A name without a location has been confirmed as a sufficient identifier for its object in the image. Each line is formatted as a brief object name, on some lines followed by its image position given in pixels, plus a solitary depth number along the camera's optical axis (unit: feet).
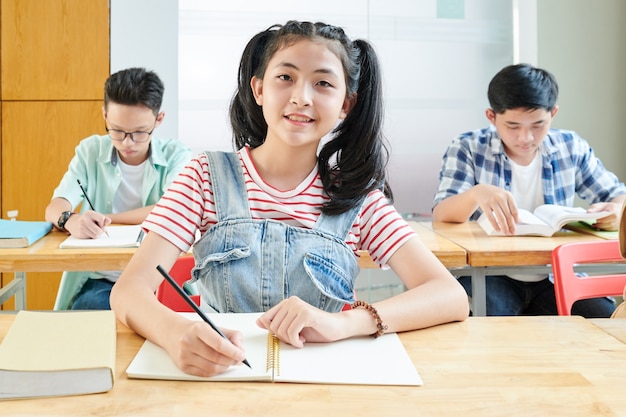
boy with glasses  8.53
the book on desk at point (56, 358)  2.90
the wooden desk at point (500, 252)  7.01
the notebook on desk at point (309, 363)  3.11
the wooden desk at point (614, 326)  3.89
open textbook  7.88
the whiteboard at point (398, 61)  13.60
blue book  7.34
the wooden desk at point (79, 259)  6.88
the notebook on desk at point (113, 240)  7.21
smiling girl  4.44
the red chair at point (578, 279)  6.08
